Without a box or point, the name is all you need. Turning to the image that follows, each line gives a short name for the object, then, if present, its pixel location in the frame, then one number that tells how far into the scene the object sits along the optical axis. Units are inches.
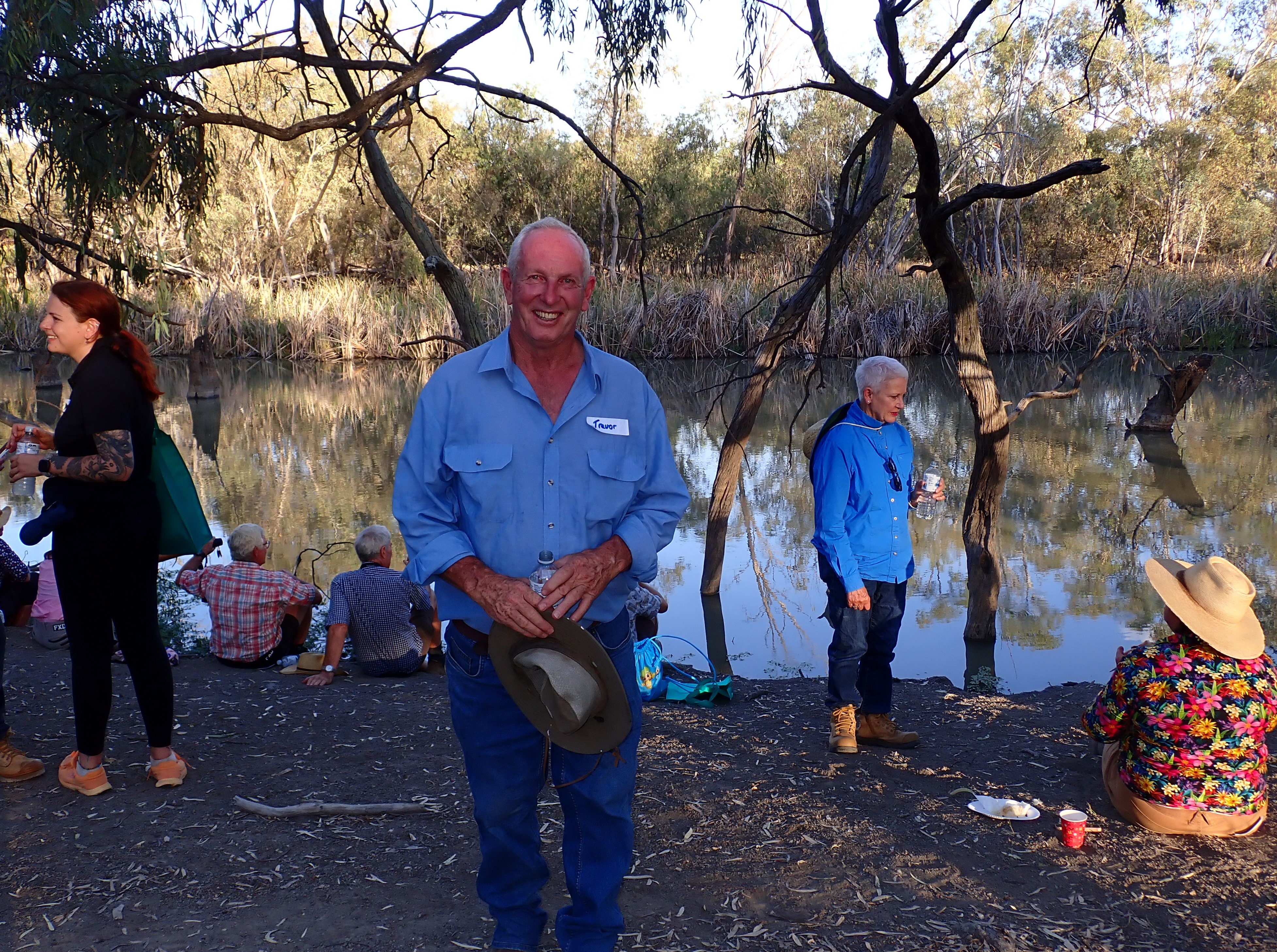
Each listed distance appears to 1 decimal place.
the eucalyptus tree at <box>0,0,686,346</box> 217.9
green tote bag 148.5
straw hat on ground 229.6
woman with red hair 137.0
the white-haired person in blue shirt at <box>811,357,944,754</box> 166.2
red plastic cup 137.9
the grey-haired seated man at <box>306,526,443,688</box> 226.5
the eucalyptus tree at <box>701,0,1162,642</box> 217.6
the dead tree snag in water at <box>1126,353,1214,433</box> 556.7
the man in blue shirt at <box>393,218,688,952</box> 98.9
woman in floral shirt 131.3
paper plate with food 147.2
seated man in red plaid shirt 232.7
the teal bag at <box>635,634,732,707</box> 216.4
